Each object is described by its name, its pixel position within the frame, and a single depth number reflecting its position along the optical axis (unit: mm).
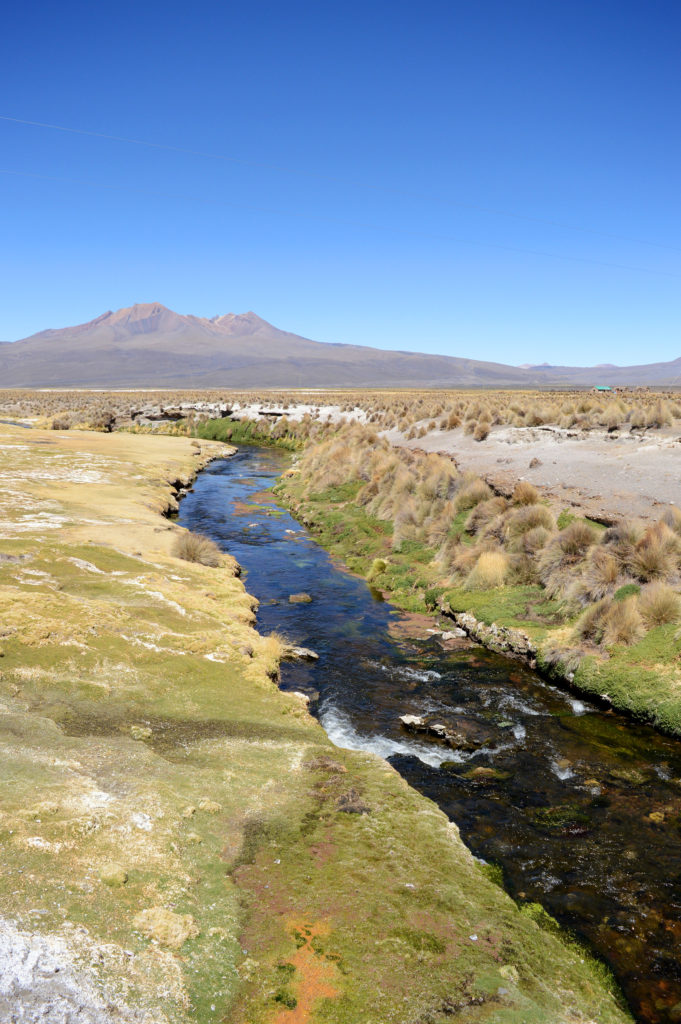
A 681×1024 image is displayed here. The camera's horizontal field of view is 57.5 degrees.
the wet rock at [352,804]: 8469
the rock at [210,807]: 7859
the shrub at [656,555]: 14664
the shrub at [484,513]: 21609
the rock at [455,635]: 16984
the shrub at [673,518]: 15820
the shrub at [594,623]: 14305
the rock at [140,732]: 9609
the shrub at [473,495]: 23250
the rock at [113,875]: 6207
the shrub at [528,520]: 19234
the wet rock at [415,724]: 12133
